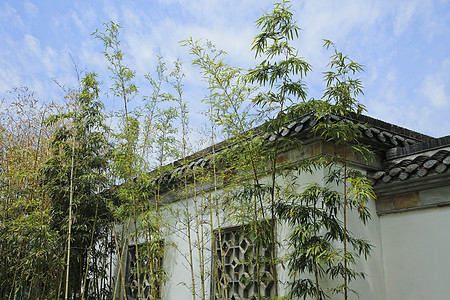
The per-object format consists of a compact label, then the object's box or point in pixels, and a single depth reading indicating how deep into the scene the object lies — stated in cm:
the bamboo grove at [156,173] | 375
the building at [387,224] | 406
